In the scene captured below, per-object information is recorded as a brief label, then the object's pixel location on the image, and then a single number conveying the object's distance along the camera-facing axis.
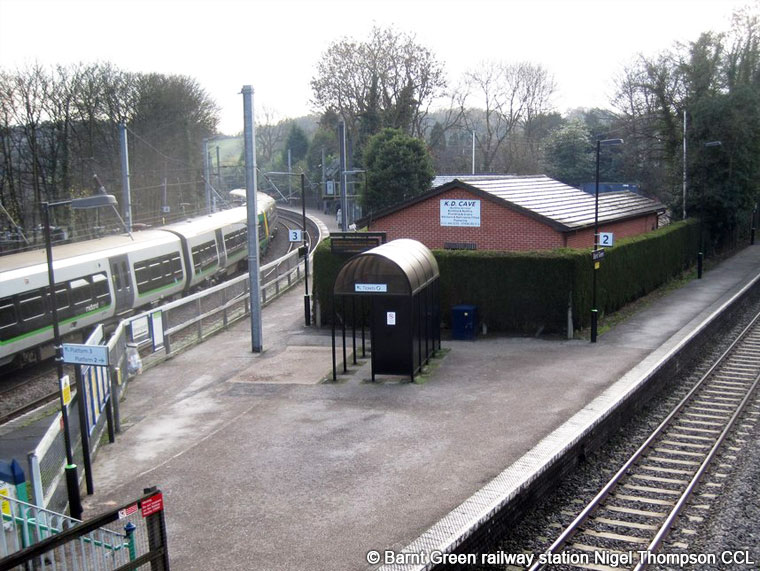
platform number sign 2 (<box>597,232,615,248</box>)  20.89
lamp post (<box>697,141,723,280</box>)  31.56
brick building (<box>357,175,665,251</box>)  23.36
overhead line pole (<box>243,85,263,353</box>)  18.28
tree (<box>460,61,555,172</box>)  62.59
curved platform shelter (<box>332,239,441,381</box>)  15.67
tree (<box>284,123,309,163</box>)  85.81
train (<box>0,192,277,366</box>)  17.64
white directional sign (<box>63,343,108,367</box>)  9.90
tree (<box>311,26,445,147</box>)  47.53
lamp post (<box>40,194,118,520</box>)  9.58
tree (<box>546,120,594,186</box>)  61.50
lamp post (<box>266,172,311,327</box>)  22.19
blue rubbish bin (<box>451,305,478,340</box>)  19.97
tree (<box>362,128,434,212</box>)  39.72
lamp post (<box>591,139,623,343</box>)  19.40
